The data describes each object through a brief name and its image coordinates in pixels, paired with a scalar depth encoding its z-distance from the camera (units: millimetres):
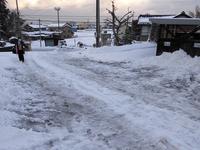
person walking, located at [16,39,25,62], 9988
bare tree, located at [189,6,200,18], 32666
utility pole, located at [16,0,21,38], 31342
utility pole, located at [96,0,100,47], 16038
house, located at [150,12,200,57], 8622
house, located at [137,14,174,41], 28364
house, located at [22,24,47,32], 48632
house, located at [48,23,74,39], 49953
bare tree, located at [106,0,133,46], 22733
